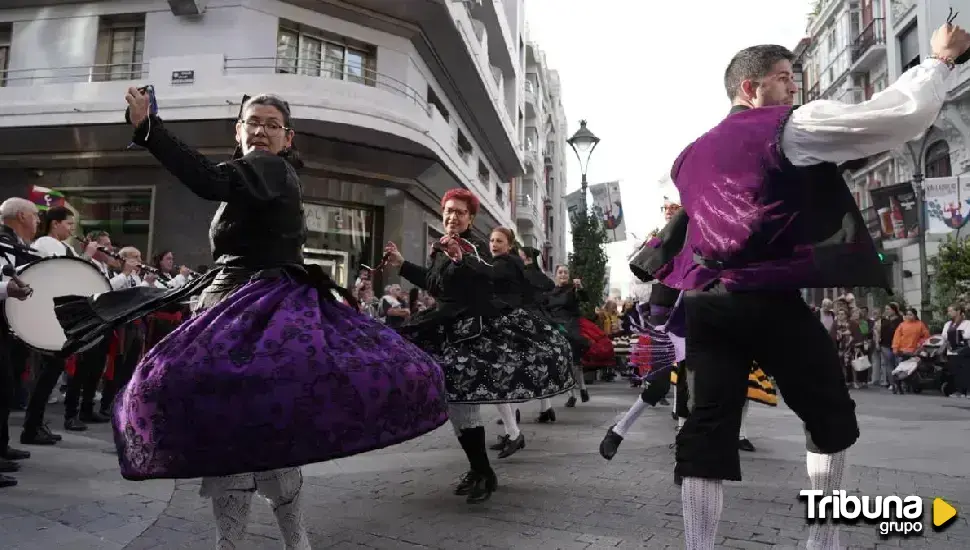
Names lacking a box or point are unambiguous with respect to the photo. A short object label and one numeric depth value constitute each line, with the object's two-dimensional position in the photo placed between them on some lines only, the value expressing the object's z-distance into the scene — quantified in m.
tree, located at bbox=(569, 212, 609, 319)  20.17
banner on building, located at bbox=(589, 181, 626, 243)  19.05
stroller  14.02
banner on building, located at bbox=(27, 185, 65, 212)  9.38
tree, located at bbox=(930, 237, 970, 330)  19.86
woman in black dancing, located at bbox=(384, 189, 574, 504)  3.96
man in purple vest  2.27
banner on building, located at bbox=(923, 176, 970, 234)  19.03
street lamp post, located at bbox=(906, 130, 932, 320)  18.44
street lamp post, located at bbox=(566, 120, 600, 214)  15.32
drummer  4.46
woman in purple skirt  1.99
